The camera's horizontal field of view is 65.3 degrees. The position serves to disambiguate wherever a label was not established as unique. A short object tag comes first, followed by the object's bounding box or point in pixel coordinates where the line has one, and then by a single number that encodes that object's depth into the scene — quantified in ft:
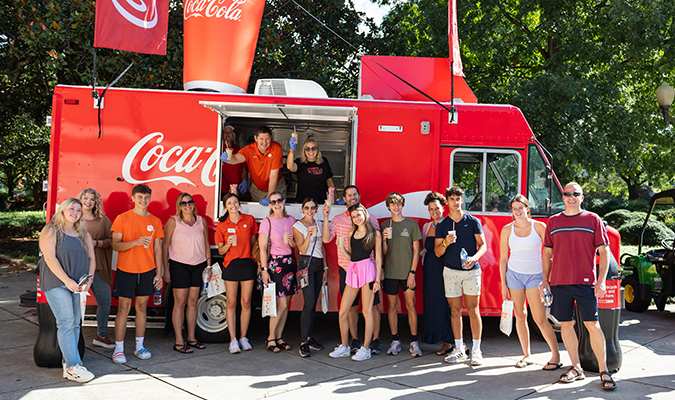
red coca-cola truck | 19.88
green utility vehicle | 26.37
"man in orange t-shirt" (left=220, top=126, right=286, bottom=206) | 21.25
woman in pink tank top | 18.86
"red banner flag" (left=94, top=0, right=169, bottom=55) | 20.65
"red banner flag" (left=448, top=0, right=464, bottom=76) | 21.69
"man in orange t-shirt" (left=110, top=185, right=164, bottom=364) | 17.81
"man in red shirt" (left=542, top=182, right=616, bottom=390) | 15.67
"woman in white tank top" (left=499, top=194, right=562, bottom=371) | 17.29
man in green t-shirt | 19.10
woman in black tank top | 18.56
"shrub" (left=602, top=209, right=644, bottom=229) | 60.26
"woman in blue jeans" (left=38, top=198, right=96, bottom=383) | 15.49
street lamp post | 33.32
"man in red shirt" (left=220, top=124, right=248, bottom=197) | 21.43
